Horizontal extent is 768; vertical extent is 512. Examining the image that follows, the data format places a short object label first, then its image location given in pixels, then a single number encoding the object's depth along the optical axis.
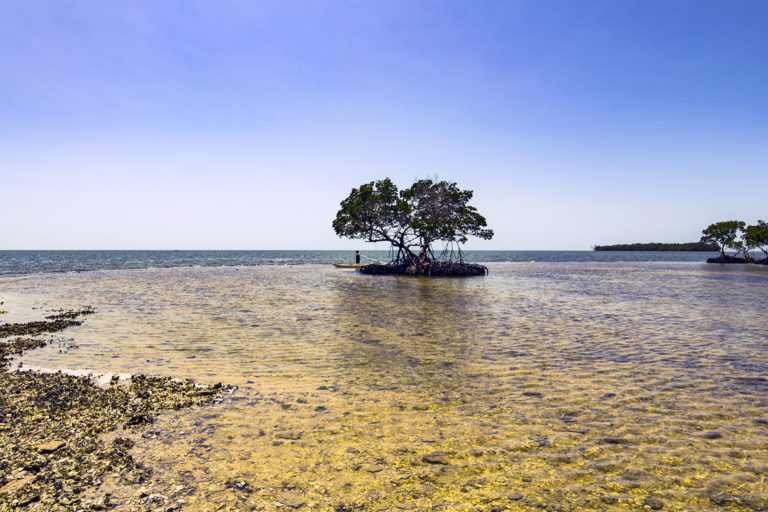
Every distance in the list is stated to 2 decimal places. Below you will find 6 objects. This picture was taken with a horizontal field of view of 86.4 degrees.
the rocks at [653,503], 4.32
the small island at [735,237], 82.25
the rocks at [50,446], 5.33
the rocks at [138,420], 6.35
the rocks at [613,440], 5.83
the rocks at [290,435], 6.02
